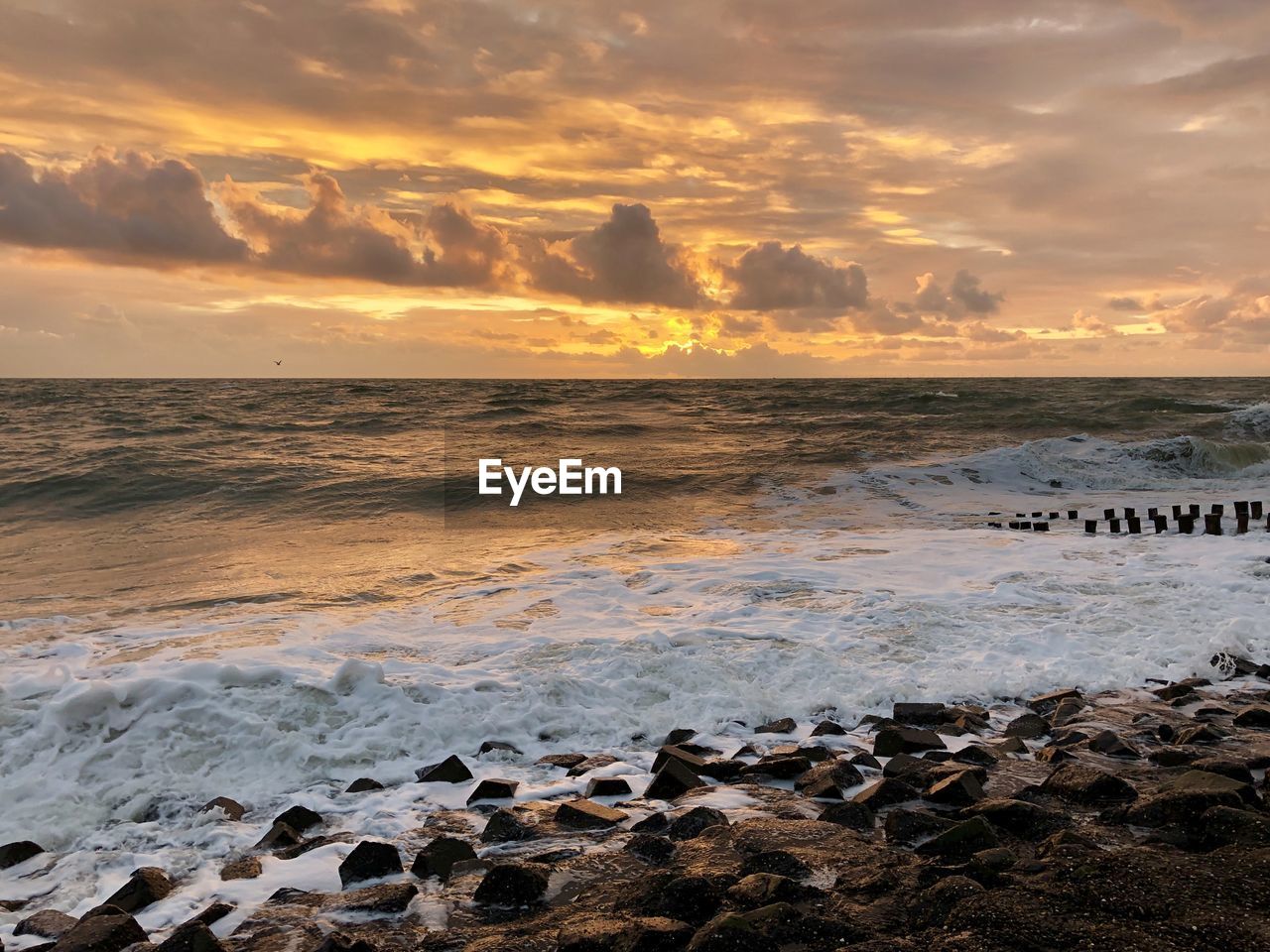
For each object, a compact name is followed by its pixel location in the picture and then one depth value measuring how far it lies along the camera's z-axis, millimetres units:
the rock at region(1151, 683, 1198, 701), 7184
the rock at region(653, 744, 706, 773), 5816
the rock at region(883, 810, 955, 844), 4680
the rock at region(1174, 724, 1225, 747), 6059
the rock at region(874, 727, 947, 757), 6094
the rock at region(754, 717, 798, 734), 6699
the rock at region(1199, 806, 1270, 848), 4246
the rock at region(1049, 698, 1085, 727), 6672
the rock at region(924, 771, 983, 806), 5094
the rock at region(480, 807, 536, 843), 4934
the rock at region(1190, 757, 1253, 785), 5111
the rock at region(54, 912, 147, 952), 3902
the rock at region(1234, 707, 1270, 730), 6426
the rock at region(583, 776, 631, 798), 5543
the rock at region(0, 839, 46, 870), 4969
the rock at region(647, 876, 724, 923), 3887
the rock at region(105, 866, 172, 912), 4367
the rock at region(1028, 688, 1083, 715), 7027
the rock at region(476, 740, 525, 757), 6359
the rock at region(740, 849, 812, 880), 4270
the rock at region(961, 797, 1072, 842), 4637
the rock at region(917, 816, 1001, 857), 4422
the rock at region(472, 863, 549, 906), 4199
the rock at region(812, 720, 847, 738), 6570
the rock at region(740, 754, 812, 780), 5750
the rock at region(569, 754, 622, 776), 6008
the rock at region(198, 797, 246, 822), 5438
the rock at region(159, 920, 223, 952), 3845
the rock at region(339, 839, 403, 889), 4508
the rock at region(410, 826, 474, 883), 4547
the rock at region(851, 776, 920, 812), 5133
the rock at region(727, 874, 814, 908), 3938
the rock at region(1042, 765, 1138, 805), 5055
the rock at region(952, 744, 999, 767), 5828
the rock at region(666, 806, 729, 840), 4848
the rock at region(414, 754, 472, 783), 5867
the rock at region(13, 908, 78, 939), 4160
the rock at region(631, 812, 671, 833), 4961
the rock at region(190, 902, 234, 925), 4172
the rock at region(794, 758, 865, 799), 5359
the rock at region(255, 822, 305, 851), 4992
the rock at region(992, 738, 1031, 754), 6035
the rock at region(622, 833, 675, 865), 4586
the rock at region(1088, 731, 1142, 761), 5879
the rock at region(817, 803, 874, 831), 4875
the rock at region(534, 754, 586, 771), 6129
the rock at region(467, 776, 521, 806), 5570
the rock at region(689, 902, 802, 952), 3523
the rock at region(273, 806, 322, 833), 5195
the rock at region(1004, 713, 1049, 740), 6395
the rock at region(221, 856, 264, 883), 4633
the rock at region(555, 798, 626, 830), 5047
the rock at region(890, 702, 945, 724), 6809
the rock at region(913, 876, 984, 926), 3729
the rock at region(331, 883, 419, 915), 4207
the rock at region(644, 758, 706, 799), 5484
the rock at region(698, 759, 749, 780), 5766
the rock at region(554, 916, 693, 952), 3584
